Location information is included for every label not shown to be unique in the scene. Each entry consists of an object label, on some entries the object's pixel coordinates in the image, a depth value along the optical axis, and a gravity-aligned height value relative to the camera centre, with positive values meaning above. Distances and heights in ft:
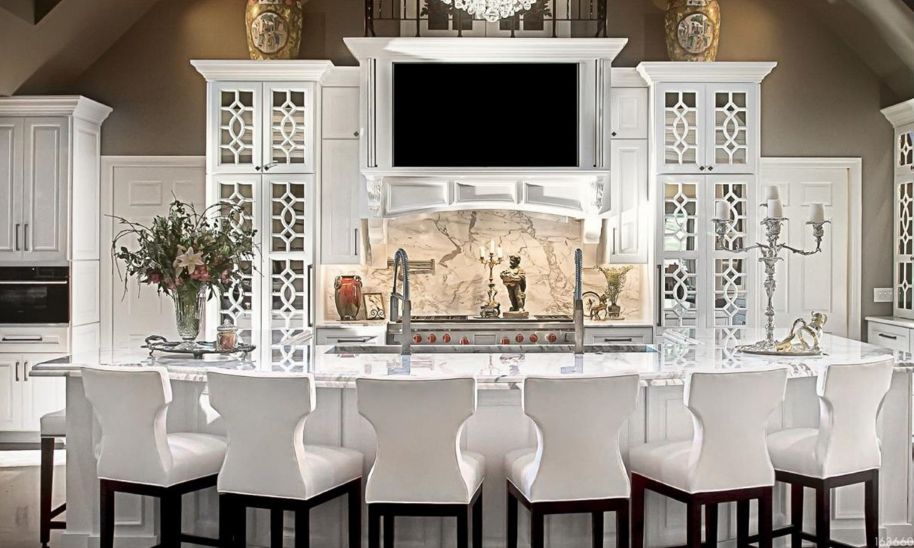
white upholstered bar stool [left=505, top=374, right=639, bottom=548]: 9.95 -1.98
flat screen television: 20.26 +3.53
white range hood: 20.02 +2.65
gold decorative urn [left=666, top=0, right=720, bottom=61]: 20.70 +5.55
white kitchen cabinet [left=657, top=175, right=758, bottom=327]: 20.43 +0.39
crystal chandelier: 13.94 +4.08
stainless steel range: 20.03 -1.35
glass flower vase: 13.35 -0.65
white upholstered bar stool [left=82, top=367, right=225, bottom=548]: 10.84 -2.17
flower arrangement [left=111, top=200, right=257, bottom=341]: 13.05 +0.13
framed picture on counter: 21.83 -0.78
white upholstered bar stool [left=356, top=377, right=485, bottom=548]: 9.87 -1.97
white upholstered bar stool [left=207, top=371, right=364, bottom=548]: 10.18 -2.03
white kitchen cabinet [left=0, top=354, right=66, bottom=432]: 20.45 -2.86
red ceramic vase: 21.08 -0.68
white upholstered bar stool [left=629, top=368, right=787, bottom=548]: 10.37 -2.02
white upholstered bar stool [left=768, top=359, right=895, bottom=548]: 10.98 -2.17
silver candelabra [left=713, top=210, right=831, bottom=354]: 12.98 +0.18
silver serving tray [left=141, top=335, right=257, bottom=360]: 12.83 -1.14
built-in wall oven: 20.40 -0.63
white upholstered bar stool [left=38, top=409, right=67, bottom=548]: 13.17 -2.81
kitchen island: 11.81 -2.06
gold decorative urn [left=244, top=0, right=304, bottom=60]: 20.71 +5.53
